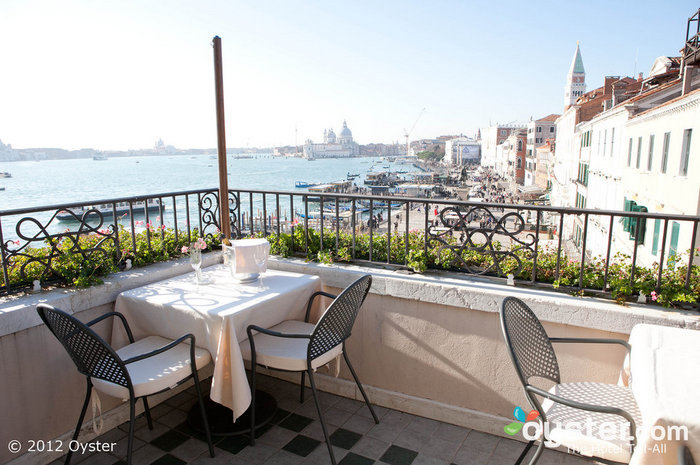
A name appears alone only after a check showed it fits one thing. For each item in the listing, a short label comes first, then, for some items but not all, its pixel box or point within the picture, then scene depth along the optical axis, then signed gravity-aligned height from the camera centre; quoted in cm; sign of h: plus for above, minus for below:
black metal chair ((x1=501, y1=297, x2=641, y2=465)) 206 -129
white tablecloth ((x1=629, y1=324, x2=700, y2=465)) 160 -94
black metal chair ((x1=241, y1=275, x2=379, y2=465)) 295 -133
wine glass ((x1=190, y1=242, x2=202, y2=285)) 356 -76
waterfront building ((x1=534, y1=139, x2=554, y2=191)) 6696 -52
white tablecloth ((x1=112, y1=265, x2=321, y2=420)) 295 -109
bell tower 10469 +1994
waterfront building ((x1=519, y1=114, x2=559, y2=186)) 8800 +565
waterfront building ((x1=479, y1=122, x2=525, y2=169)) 15162 +859
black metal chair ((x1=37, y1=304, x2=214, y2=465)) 257 -134
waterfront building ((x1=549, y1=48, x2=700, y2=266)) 1529 +14
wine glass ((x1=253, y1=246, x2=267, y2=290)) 362 -79
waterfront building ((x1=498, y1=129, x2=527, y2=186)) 10062 +118
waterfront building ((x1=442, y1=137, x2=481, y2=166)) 19688 +271
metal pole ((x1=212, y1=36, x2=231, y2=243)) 394 +22
